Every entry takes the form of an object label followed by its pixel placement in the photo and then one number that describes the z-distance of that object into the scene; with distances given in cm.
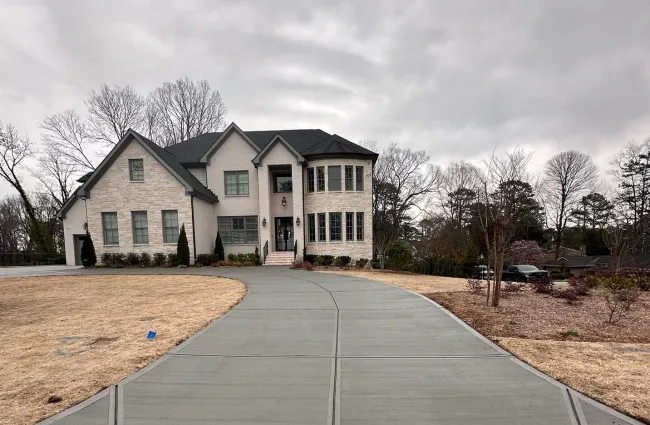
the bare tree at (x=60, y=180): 3198
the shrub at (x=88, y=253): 1855
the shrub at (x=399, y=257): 2028
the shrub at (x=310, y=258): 1828
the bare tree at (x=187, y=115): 3559
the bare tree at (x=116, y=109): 3109
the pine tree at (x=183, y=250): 1784
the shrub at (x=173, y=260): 1795
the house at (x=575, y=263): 3491
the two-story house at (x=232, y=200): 1869
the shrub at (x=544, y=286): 926
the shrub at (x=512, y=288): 922
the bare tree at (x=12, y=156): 2891
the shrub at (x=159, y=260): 1822
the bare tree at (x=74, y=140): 2988
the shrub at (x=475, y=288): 904
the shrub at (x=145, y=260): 1828
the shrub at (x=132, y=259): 1833
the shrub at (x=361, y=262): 1864
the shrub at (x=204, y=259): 1828
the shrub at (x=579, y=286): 895
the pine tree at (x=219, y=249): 1953
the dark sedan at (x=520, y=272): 1857
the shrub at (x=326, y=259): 1778
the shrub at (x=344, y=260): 1789
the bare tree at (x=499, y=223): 727
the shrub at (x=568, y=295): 794
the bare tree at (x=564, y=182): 3484
